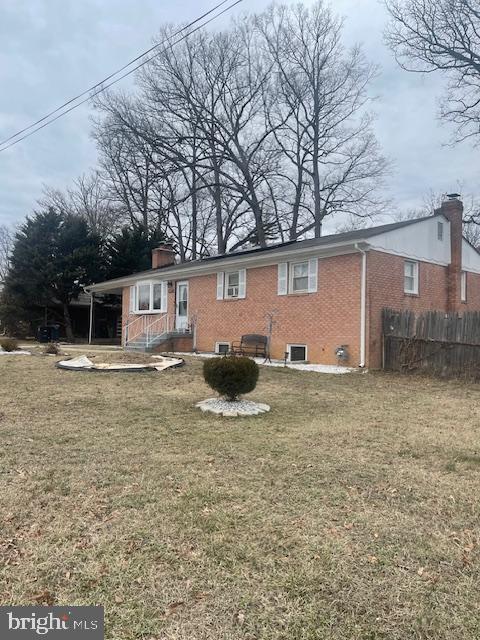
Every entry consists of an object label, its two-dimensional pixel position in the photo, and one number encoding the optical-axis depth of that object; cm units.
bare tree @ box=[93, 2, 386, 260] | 2714
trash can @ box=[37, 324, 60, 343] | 2508
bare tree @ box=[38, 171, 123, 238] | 3566
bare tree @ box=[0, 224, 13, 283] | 4528
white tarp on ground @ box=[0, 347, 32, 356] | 1425
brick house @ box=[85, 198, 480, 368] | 1238
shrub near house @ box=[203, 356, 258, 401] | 686
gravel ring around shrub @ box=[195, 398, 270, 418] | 658
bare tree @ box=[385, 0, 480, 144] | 1781
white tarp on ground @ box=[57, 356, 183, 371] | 1062
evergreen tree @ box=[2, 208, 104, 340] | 2584
